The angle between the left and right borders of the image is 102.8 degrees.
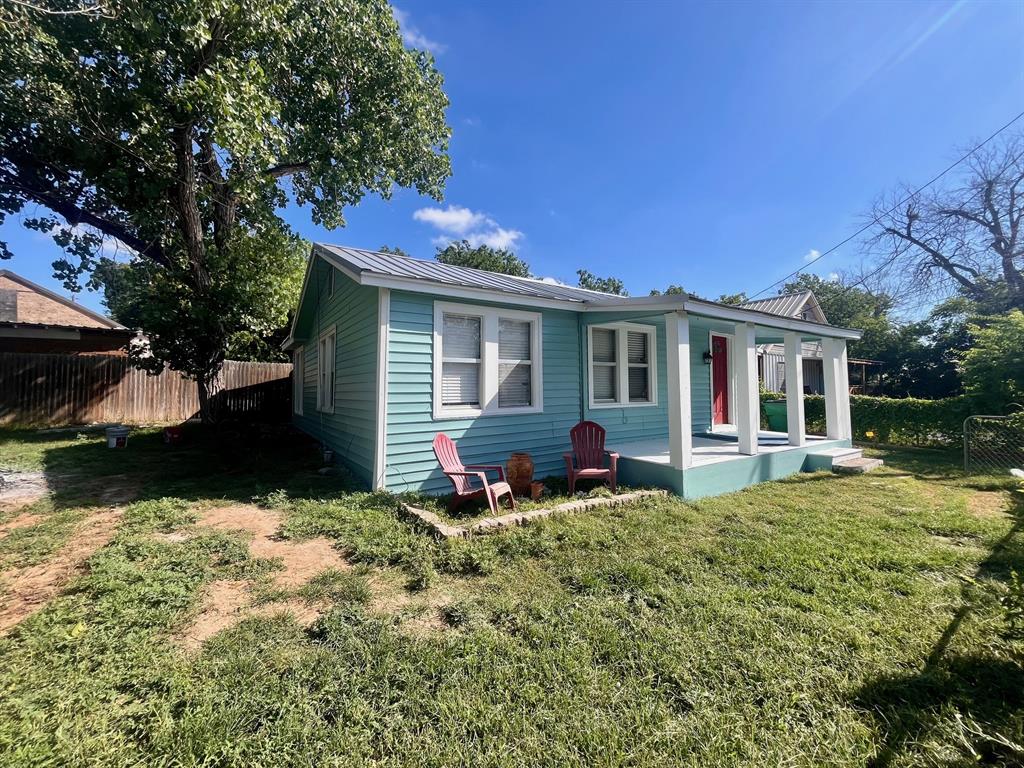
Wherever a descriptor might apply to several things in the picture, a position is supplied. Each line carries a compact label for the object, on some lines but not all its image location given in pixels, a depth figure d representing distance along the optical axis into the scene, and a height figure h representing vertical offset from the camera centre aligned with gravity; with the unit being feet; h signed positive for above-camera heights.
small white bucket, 29.23 -2.26
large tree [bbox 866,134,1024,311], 54.29 +25.15
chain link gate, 24.13 -2.45
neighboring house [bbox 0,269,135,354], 44.06 +7.61
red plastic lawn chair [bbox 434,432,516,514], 15.25 -2.73
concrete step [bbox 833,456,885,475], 23.80 -3.50
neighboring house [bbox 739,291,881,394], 57.77 +7.07
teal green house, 17.75 +1.58
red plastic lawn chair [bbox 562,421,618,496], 19.66 -1.92
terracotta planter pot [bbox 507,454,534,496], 17.99 -2.91
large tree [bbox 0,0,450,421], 26.86 +20.83
